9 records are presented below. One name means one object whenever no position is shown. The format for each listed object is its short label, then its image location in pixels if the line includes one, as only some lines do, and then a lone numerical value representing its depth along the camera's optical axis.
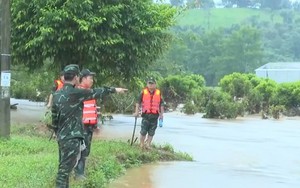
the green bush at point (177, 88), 44.44
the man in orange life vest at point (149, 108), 13.02
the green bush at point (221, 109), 36.84
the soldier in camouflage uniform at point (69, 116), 7.02
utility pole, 12.03
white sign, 11.94
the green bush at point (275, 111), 40.33
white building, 68.69
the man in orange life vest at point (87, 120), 8.30
